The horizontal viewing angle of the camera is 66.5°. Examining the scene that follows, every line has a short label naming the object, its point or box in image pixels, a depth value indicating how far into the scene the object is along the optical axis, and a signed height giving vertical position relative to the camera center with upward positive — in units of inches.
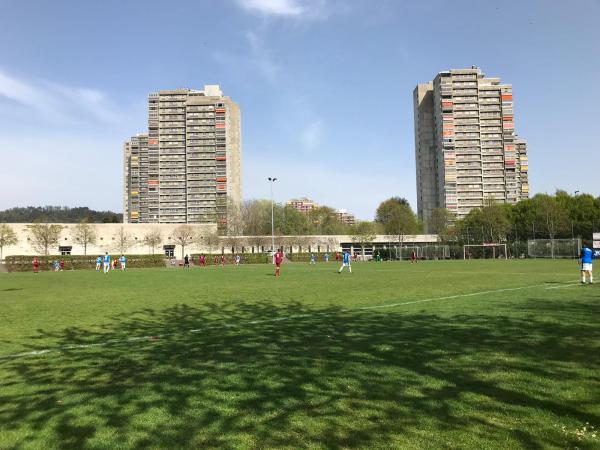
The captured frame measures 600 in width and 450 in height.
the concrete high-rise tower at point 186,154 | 5467.5 +1062.6
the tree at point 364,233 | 3742.6 +53.3
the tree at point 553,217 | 2775.6 +111.8
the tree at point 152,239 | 3523.6 +27.0
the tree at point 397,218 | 4333.2 +217.4
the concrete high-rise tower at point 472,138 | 5270.7 +1143.6
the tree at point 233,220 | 3998.5 +184.7
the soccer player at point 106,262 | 1703.0 -70.1
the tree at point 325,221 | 5092.5 +220.9
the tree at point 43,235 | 3038.9 +62.1
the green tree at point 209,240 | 3408.0 +12.3
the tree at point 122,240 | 3464.6 +22.3
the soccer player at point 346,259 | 1438.2 -62.5
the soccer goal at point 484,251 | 2874.0 -93.7
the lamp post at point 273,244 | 3018.2 -26.3
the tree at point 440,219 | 4338.1 +176.0
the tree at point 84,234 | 3371.1 +71.2
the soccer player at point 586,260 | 727.7 -39.8
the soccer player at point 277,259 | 1247.5 -51.1
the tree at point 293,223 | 4463.6 +169.0
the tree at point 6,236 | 3007.9 +59.1
